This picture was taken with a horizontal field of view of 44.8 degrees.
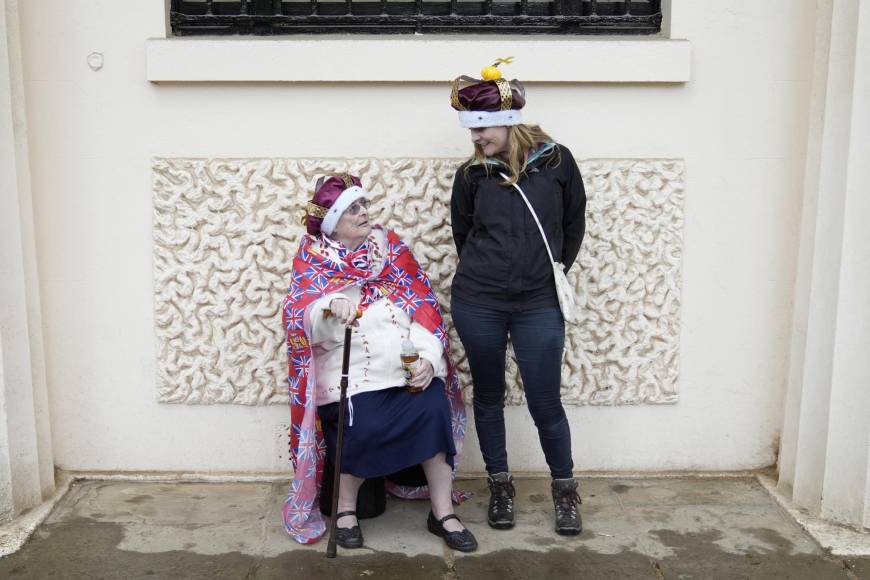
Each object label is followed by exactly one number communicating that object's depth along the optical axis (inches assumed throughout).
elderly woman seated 150.7
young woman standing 148.4
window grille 167.6
